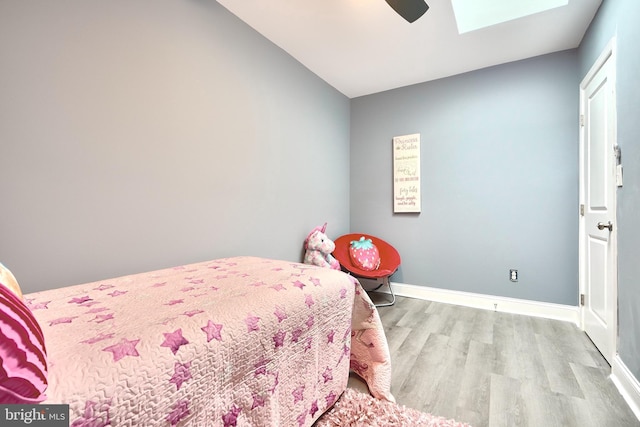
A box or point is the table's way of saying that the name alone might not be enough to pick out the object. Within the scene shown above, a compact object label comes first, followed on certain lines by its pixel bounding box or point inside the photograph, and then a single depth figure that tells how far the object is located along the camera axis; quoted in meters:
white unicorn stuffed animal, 2.68
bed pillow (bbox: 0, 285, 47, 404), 0.47
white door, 1.75
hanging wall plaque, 3.19
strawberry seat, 2.86
